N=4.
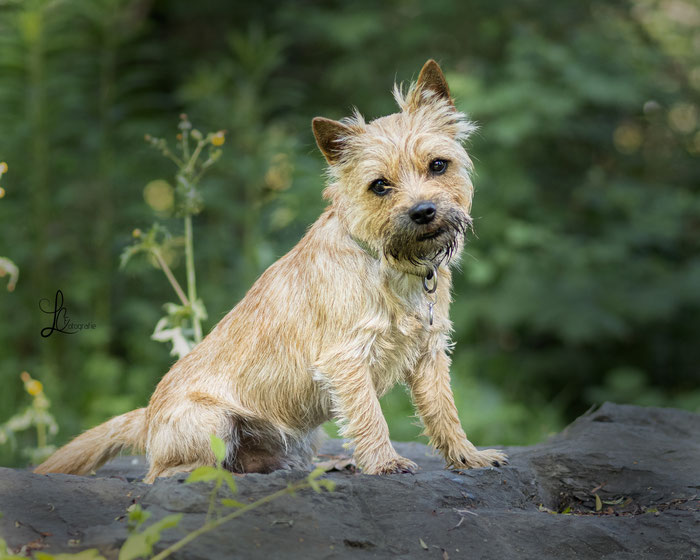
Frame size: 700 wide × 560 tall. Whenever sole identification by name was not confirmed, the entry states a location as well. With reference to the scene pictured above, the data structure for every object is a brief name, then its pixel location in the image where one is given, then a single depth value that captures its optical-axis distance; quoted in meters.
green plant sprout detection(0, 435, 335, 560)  2.63
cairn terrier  4.03
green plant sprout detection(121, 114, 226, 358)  5.07
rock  3.06
